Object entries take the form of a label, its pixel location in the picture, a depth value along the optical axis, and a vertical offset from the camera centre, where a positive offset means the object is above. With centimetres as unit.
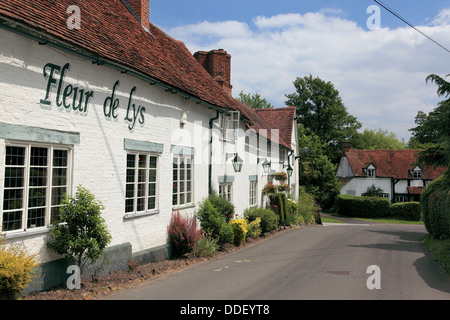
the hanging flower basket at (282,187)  2360 -68
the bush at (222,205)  1395 -115
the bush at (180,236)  1116 -192
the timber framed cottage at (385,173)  4741 +70
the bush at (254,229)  1620 -247
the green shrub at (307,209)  2725 -257
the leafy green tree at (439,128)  1475 +223
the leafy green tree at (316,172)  4431 +69
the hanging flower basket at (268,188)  2212 -71
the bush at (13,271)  549 -154
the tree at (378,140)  7075 +770
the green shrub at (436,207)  1486 -128
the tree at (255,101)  5341 +1153
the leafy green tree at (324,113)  5584 +1035
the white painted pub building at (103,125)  638 +122
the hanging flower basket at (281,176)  2342 +7
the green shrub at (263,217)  1827 -209
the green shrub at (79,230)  691 -113
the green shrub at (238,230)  1426 -218
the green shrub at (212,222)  1298 -169
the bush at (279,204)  2254 -175
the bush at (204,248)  1137 -237
